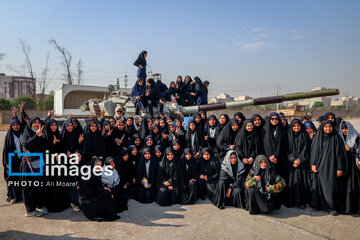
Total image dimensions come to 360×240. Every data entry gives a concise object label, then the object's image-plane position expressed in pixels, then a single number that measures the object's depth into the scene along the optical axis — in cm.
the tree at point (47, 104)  3209
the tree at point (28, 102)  2921
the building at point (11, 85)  6374
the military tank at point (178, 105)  674
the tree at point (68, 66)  3441
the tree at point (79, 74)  3600
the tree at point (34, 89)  3356
